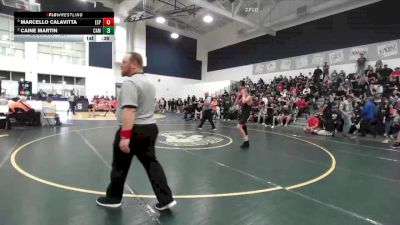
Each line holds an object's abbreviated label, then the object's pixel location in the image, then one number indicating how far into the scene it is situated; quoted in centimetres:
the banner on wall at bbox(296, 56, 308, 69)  1877
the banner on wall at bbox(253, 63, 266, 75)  2205
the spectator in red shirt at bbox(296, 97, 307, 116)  1455
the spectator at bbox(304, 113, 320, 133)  1098
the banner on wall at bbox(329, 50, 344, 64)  1669
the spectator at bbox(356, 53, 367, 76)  1515
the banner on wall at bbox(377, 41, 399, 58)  1410
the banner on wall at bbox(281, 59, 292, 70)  1988
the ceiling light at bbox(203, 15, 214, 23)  1733
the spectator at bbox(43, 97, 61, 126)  1082
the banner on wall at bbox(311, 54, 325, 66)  1778
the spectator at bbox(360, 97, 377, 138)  978
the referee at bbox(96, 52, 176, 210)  255
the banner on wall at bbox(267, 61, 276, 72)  2106
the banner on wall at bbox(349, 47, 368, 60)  1553
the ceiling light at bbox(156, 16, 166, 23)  1842
